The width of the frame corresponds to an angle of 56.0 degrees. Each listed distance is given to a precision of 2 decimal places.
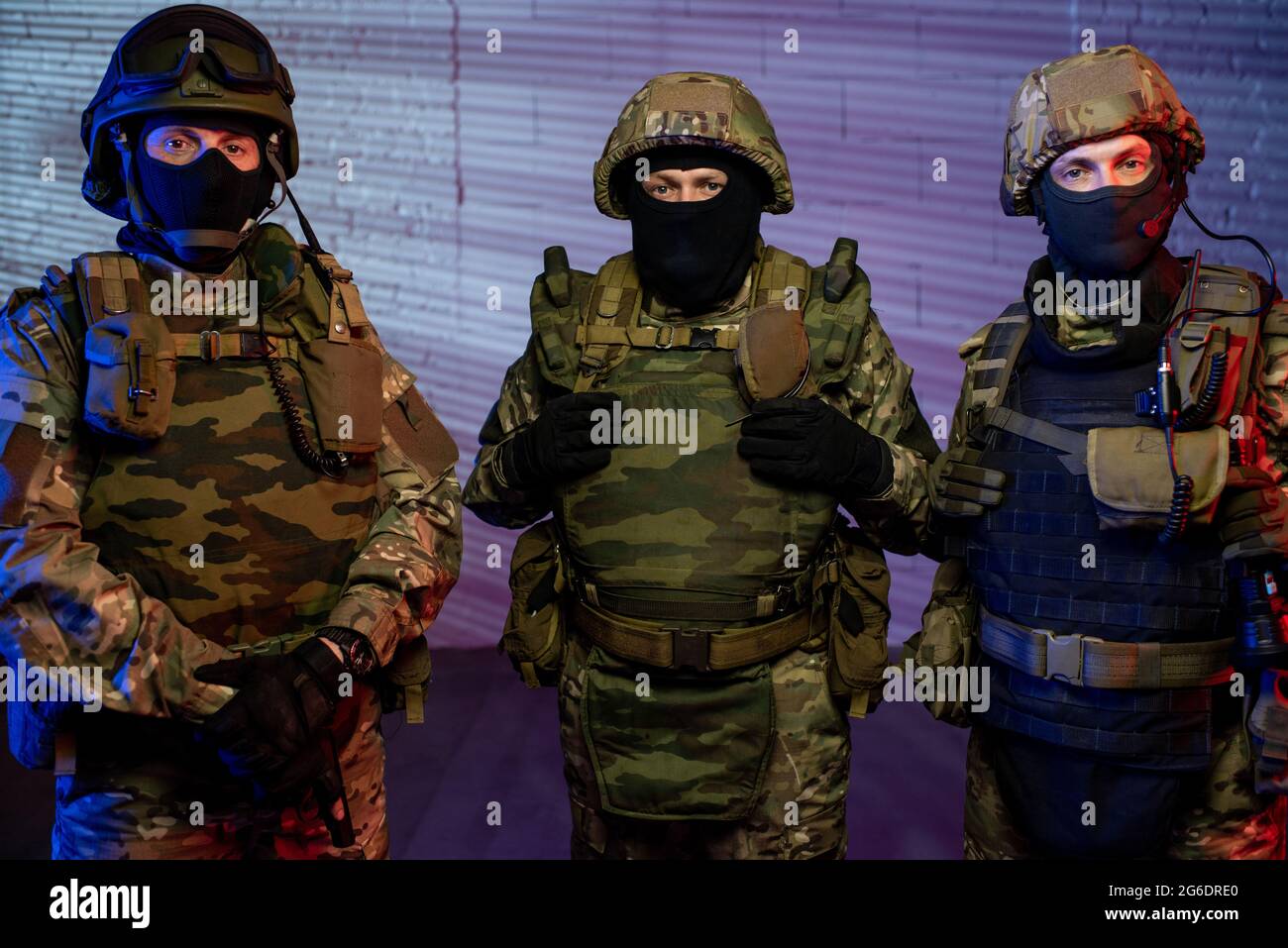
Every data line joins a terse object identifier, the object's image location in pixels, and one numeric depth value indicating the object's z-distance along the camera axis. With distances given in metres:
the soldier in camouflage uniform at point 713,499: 2.44
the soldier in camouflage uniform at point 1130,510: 2.24
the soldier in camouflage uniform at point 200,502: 2.14
